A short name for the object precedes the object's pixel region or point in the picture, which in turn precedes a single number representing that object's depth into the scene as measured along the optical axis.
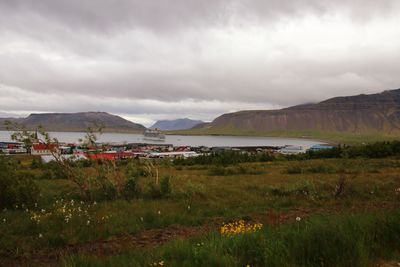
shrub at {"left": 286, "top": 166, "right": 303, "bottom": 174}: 26.00
